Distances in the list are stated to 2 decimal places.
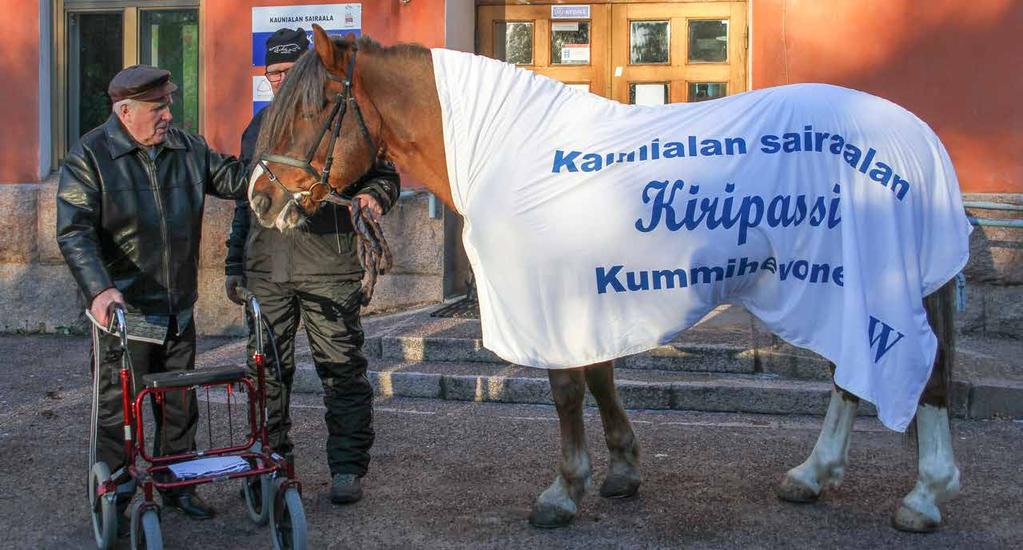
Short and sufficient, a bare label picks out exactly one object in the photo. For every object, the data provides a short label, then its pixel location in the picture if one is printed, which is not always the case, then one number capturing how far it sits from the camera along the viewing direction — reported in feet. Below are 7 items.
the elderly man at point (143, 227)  14.65
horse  14.39
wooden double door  30.40
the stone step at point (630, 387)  22.17
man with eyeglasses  16.21
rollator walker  13.11
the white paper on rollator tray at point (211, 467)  13.19
